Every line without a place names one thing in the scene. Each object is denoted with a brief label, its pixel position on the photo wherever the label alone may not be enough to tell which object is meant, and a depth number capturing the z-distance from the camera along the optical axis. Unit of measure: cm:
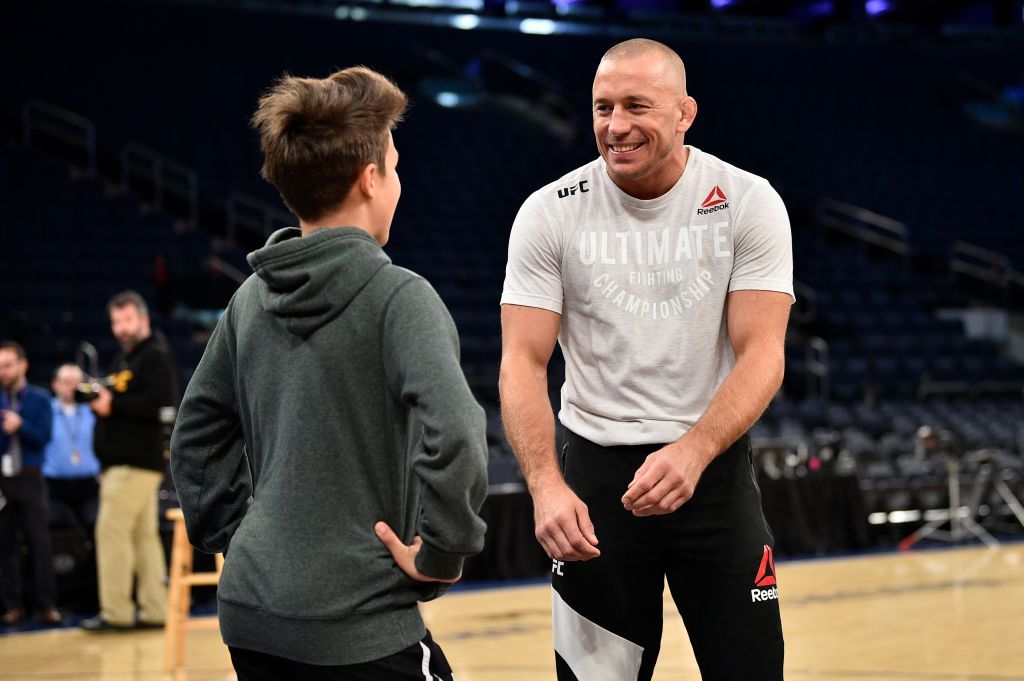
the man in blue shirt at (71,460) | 720
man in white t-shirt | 219
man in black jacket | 617
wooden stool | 519
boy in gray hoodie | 164
